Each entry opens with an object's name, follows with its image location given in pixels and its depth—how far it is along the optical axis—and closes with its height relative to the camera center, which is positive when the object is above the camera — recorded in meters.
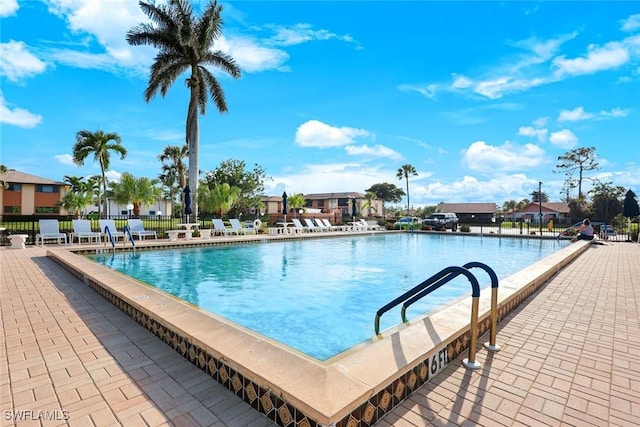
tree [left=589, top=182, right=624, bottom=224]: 36.03 +1.15
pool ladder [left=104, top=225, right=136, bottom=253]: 10.37 -0.88
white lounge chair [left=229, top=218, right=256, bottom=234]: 17.32 -0.77
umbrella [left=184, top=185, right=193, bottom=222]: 14.89 +0.58
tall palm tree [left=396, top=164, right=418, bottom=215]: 49.22 +6.38
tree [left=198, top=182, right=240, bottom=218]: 27.44 +1.31
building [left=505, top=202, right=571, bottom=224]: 51.64 +0.14
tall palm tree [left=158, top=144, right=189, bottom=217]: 31.01 +5.65
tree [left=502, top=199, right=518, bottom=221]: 79.50 +1.81
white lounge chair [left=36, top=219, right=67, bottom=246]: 12.31 -0.72
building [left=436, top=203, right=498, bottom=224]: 51.44 +0.52
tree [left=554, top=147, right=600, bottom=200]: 43.88 +7.06
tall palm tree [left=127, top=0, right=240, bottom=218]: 15.78 +8.58
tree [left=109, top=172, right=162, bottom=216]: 24.78 +1.84
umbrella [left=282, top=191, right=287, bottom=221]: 19.51 +0.81
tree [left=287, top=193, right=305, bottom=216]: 42.12 +1.59
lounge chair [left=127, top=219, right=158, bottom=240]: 13.49 -0.65
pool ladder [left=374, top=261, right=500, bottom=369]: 2.89 -0.82
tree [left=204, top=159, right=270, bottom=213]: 37.38 +4.02
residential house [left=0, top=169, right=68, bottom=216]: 31.88 +2.03
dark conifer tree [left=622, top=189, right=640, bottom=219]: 16.97 +0.31
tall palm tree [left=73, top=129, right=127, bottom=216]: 22.17 +4.78
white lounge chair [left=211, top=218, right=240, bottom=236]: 16.73 -0.84
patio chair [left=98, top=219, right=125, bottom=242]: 12.29 -0.55
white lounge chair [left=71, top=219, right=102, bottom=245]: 12.38 -0.73
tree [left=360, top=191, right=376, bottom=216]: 47.37 +1.68
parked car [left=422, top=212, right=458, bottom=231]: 24.54 -0.80
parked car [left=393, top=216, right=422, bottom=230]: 25.12 -1.09
